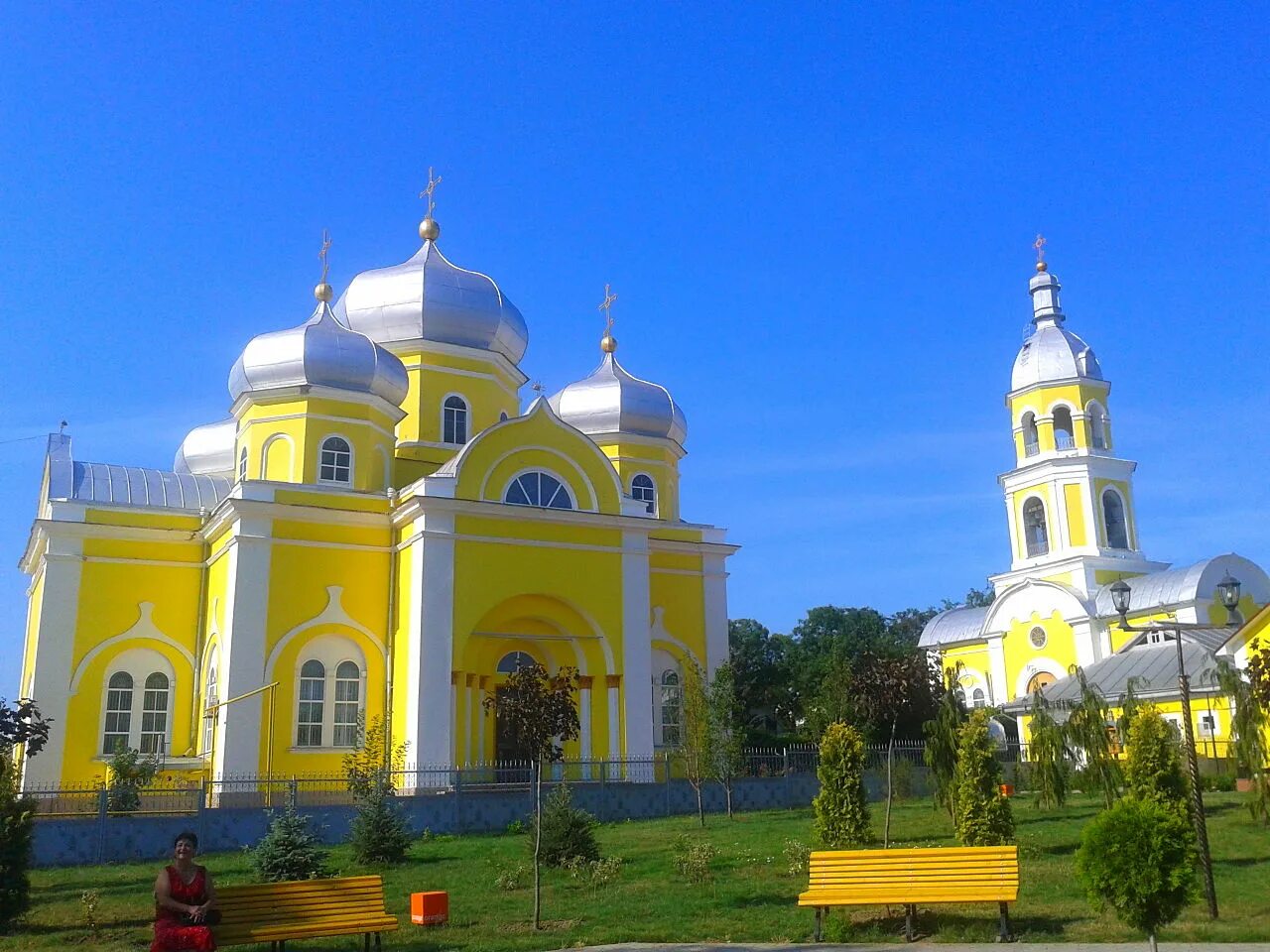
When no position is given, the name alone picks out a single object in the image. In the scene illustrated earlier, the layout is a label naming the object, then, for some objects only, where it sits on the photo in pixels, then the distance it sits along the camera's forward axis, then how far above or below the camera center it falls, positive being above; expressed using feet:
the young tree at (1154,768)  40.11 -0.12
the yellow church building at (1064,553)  116.98 +21.97
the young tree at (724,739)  66.28 +1.97
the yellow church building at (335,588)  71.92 +12.34
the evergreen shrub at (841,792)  47.47 -0.82
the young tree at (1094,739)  54.08 +1.27
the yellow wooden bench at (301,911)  29.45 -3.17
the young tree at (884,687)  63.05 +4.41
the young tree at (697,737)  66.39 +2.19
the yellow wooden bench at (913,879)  31.45 -2.90
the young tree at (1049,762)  58.75 +0.23
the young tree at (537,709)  59.52 +3.49
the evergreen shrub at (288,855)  39.29 -2.27
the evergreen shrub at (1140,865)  27.99 -2.36
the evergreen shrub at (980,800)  42.37 -1.16
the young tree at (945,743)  51.88 +1.13
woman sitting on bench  26.94 -2.65
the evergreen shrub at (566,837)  45.24 -2.18
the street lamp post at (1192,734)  34.19 +0.89
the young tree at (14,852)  35.65 -1.74
